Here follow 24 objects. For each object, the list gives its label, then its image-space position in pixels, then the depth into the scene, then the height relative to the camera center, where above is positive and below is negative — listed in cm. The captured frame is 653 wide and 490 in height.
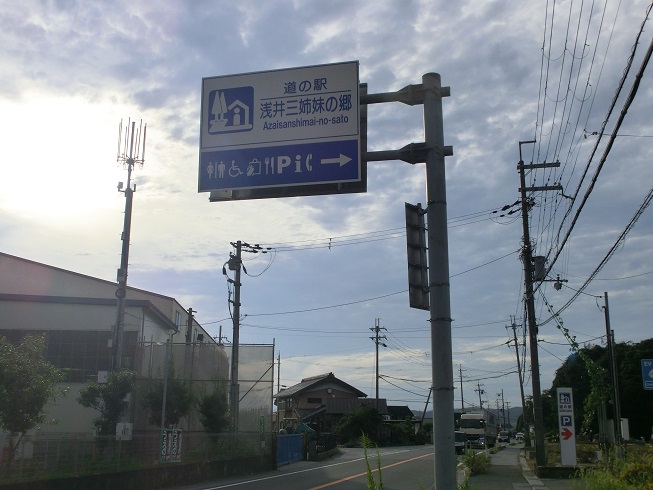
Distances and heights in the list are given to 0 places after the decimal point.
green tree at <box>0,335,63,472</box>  1638 +52
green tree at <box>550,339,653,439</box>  4603 +210
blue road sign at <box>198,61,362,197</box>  819 +350
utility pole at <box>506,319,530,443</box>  5747 +299
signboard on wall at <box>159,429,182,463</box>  2131 -119
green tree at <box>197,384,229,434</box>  2898 -16
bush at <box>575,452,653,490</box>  1113 -117
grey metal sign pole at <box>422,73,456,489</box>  662 +128
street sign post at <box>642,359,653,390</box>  1544 +90
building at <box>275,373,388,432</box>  6656 +91
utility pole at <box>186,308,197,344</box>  4119 +519
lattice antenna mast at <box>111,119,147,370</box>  2425 +567
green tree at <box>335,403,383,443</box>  5888 -122
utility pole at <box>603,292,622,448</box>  2633 +168
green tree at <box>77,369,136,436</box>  2356 +41
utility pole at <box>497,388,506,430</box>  15120 -121
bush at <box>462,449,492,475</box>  2450 -194
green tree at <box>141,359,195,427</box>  2703 +32
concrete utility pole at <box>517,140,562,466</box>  2397 +351
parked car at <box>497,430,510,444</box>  8715 -362
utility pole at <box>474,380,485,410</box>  11956 +314
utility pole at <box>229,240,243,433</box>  2931 +309
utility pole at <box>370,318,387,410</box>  6017 +636
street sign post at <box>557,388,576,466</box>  2117 -47
